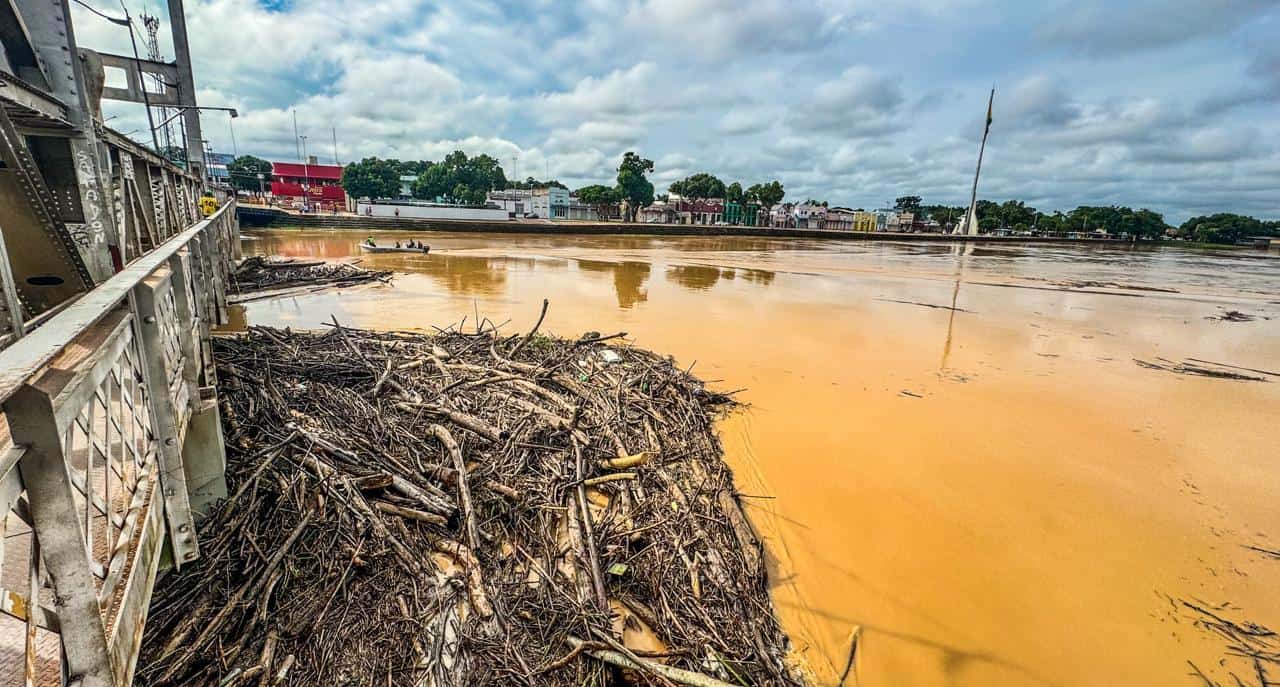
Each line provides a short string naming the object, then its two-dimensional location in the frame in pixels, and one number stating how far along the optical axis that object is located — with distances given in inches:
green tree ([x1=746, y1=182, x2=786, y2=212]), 3175.9
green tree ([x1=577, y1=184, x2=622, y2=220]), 2778.1
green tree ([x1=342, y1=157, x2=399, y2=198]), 2465.6
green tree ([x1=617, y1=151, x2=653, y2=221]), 2687.0
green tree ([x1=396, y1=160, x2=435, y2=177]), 3814.0
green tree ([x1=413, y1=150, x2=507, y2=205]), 2674.7
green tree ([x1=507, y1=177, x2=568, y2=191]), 3977.1
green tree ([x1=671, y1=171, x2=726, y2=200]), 3186.5
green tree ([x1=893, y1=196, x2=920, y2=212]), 4478.3
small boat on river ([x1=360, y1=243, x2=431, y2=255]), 1074.7
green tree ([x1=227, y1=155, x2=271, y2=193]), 2583.7
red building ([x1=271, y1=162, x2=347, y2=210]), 2682.1
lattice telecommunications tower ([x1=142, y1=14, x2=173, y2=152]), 681.0
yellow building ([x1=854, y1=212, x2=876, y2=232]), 3720.5
